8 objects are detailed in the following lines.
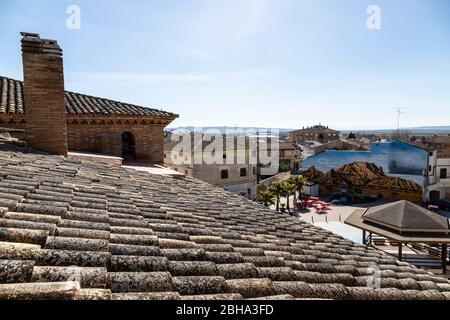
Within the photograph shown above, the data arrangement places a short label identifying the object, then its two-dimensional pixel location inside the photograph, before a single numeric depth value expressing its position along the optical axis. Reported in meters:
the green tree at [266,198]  31.28
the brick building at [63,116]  7.89
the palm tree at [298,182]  38.03
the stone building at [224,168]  31.84
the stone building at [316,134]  92.36
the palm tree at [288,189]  34.25
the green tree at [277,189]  33.84
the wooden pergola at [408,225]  13.53
